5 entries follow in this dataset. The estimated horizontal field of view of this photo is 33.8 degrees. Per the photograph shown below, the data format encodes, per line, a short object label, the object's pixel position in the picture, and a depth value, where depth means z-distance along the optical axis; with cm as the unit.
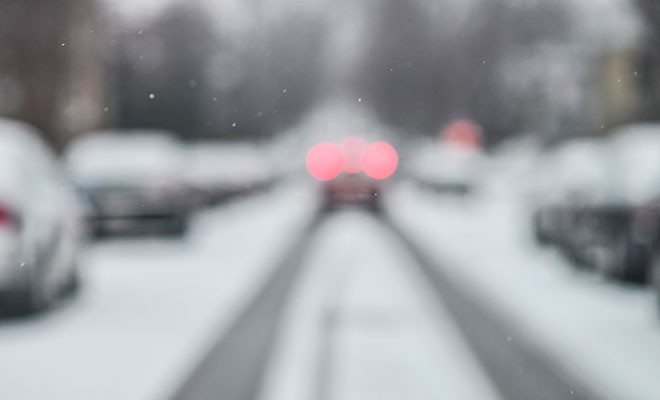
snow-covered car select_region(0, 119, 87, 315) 985
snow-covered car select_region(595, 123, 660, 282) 1141
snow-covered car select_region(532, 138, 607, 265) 1430
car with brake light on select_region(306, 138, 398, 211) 2873
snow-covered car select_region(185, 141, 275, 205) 3112
